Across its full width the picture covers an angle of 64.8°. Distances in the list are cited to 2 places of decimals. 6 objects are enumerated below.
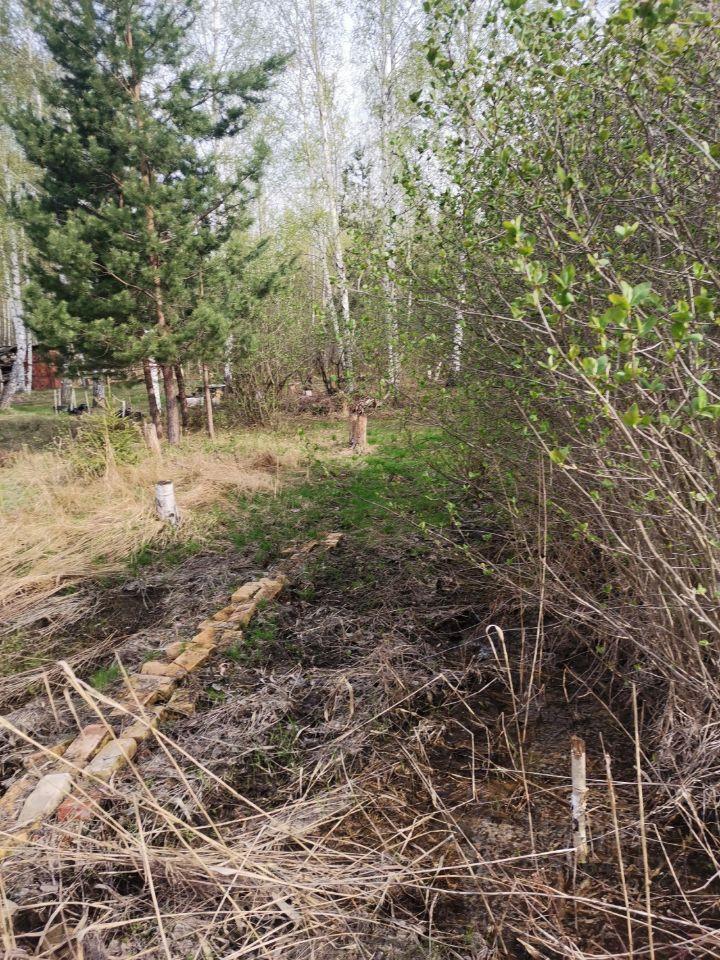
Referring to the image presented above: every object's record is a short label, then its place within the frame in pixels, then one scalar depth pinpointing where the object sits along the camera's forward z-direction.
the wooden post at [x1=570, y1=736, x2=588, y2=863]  1.77
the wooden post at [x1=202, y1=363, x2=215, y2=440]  10.14
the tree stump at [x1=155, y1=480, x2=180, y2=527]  5.41
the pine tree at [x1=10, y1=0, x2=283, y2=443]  7.58
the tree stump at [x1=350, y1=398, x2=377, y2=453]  8.40
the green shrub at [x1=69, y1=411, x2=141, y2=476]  6.60
